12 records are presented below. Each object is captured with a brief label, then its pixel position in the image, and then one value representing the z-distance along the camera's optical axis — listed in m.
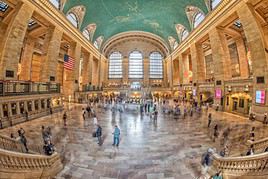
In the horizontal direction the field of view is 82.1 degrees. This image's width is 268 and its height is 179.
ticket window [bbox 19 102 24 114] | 12.48
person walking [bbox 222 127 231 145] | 7.98
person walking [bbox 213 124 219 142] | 8.40
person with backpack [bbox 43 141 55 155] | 5.95
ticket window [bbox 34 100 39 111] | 14.26
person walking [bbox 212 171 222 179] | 4.37
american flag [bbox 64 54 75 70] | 18.59
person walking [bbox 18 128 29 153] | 6.60
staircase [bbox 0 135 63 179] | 4.13
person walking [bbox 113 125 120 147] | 7.25
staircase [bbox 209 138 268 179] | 4.41
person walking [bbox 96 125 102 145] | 7.87
